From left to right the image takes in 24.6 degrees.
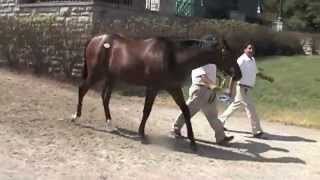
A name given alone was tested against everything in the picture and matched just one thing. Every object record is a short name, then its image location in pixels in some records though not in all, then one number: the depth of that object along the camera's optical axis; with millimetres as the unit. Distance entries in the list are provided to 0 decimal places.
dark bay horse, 11461
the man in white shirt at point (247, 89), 13367
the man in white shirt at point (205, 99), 12102
